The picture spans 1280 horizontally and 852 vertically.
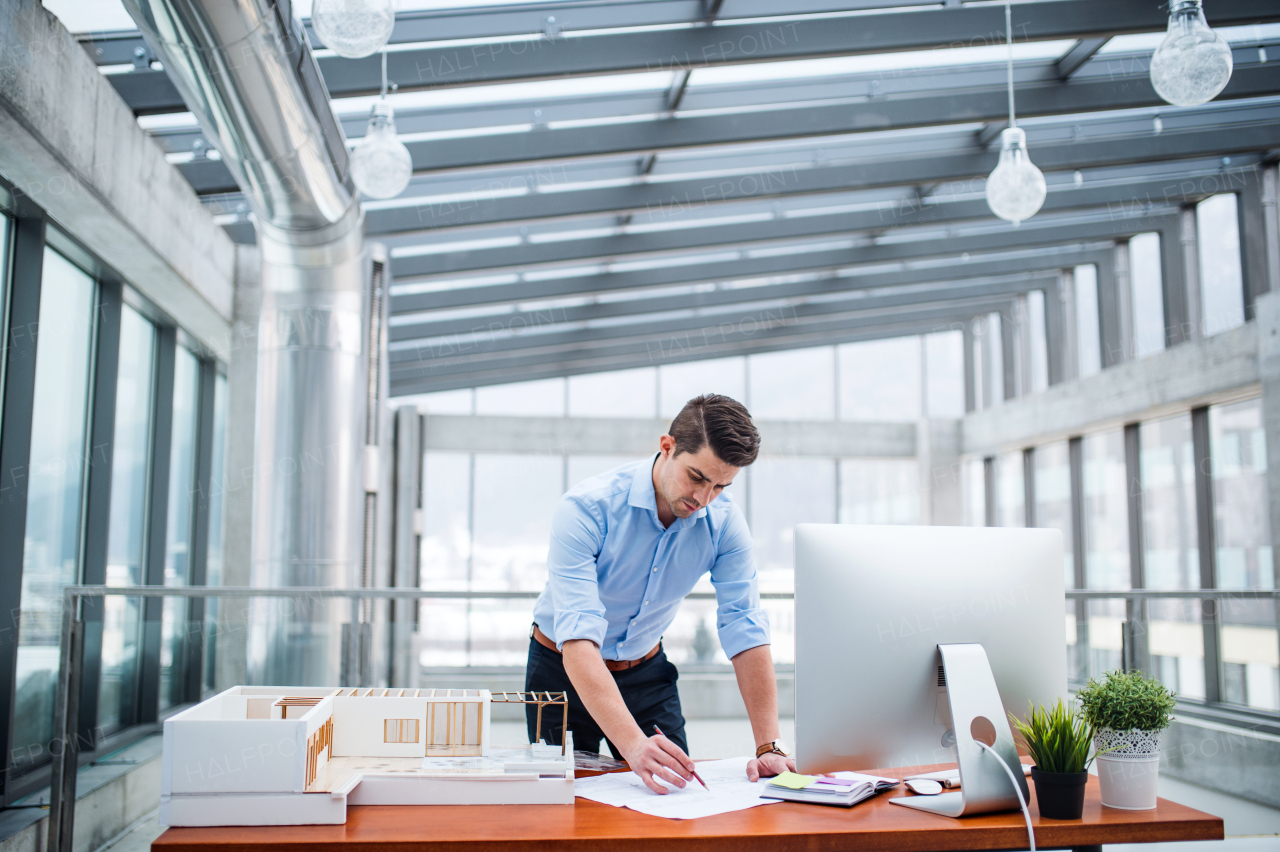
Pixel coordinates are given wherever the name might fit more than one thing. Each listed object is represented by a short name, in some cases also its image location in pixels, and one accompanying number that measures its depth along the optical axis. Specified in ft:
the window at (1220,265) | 22.59
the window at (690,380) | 37.29
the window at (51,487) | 12.22
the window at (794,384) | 37.93
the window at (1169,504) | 23.20
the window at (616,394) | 37.29
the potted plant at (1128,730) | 5.57
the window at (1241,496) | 20.70
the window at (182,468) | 18.65
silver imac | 5.44
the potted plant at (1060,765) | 5.48
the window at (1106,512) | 26.07
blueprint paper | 5.49
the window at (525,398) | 37.01
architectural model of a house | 5.04
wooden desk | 4.83
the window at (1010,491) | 31.78
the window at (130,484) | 13.70
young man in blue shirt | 6.22
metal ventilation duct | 11.28
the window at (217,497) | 20.80
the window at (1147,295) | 25.39
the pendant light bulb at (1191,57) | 9.09
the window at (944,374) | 36.86
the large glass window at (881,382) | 37.78
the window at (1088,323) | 28.19
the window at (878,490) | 37.19
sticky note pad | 5.83
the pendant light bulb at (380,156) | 10.90
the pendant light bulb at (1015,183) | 11.78
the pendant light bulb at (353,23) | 7.91
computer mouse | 6.03
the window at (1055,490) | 28.68
